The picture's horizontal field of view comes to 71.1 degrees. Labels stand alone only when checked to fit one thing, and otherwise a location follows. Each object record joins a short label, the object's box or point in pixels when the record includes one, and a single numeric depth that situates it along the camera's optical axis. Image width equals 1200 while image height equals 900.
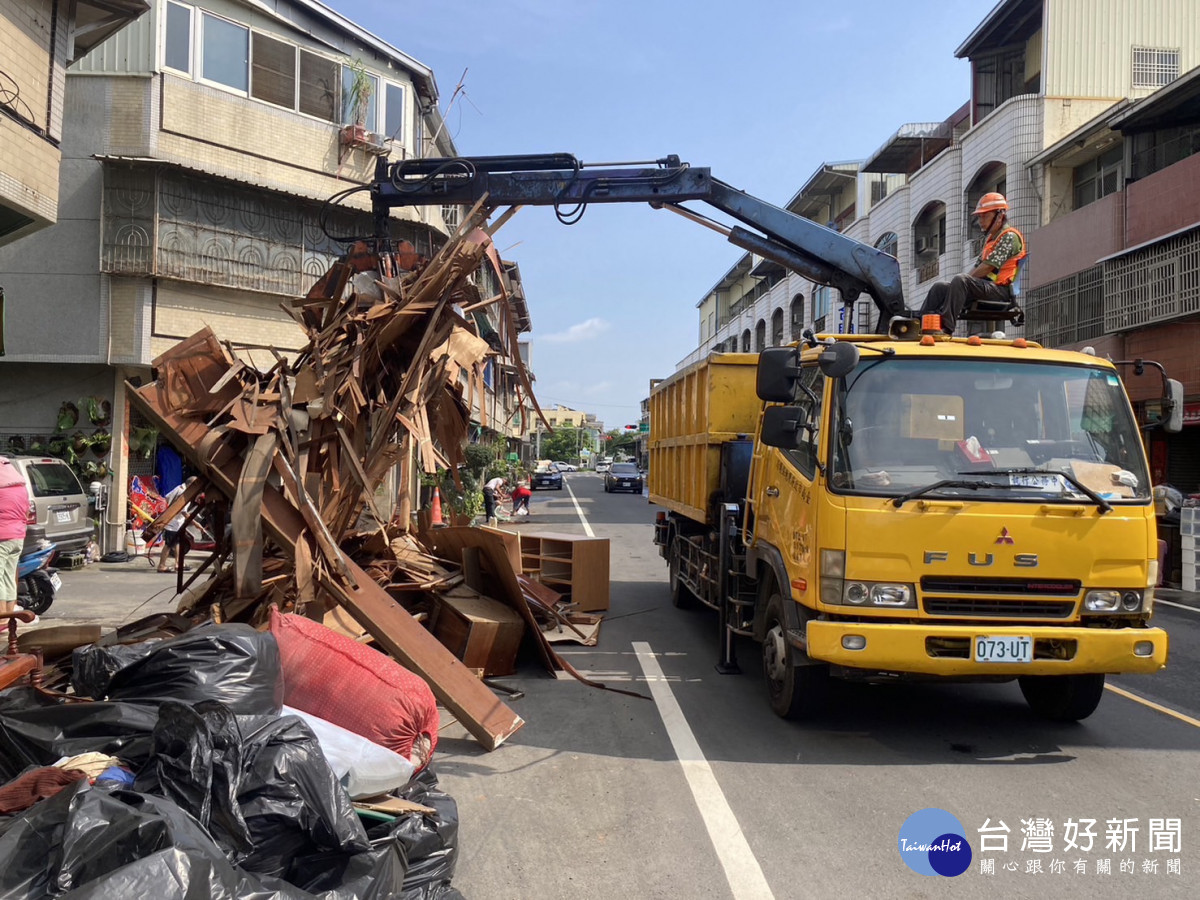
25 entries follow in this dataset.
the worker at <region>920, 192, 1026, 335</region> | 6.60
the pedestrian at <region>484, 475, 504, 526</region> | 19.58
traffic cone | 16.90
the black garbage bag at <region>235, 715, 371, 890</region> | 2.86
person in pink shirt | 7.00
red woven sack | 4.17
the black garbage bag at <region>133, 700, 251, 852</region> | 2.76
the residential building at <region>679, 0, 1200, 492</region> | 16.22
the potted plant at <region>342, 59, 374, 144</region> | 17.38
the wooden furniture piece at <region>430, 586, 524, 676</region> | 6.53
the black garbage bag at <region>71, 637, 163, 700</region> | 3.93
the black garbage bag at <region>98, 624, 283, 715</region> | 3.70
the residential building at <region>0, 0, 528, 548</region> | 14.59
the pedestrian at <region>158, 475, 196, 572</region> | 6.35
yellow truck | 4.80
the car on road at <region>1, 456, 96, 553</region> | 11.02
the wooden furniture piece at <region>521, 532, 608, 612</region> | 9.73
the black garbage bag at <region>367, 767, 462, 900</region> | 3.18
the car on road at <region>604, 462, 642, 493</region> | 44.06
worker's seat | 6.76
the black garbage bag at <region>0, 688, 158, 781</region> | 3.33
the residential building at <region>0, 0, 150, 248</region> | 8.84
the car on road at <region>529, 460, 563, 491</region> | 44.12
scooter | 9.12
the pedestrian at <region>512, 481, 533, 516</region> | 21.97
